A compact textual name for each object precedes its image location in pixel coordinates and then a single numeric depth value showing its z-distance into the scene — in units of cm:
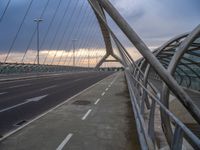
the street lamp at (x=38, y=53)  2854
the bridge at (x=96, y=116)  335
